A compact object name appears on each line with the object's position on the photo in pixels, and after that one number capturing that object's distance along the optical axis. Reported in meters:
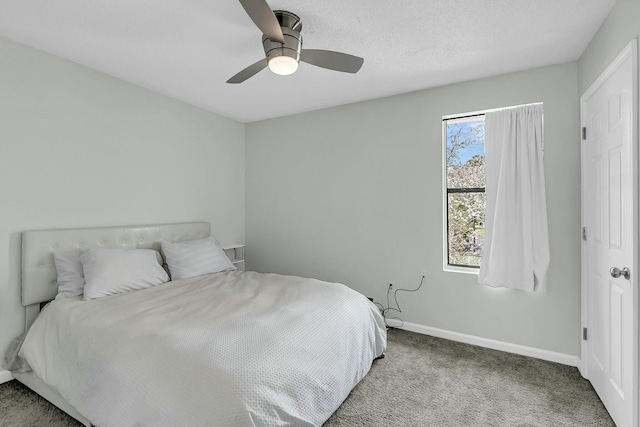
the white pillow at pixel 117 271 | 2.36
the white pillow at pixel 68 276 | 2.36
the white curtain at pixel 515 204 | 2.61
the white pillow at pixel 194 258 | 2.95
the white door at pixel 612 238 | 1.63
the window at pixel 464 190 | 3.06
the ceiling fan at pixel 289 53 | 1.74
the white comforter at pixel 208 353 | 1.34
